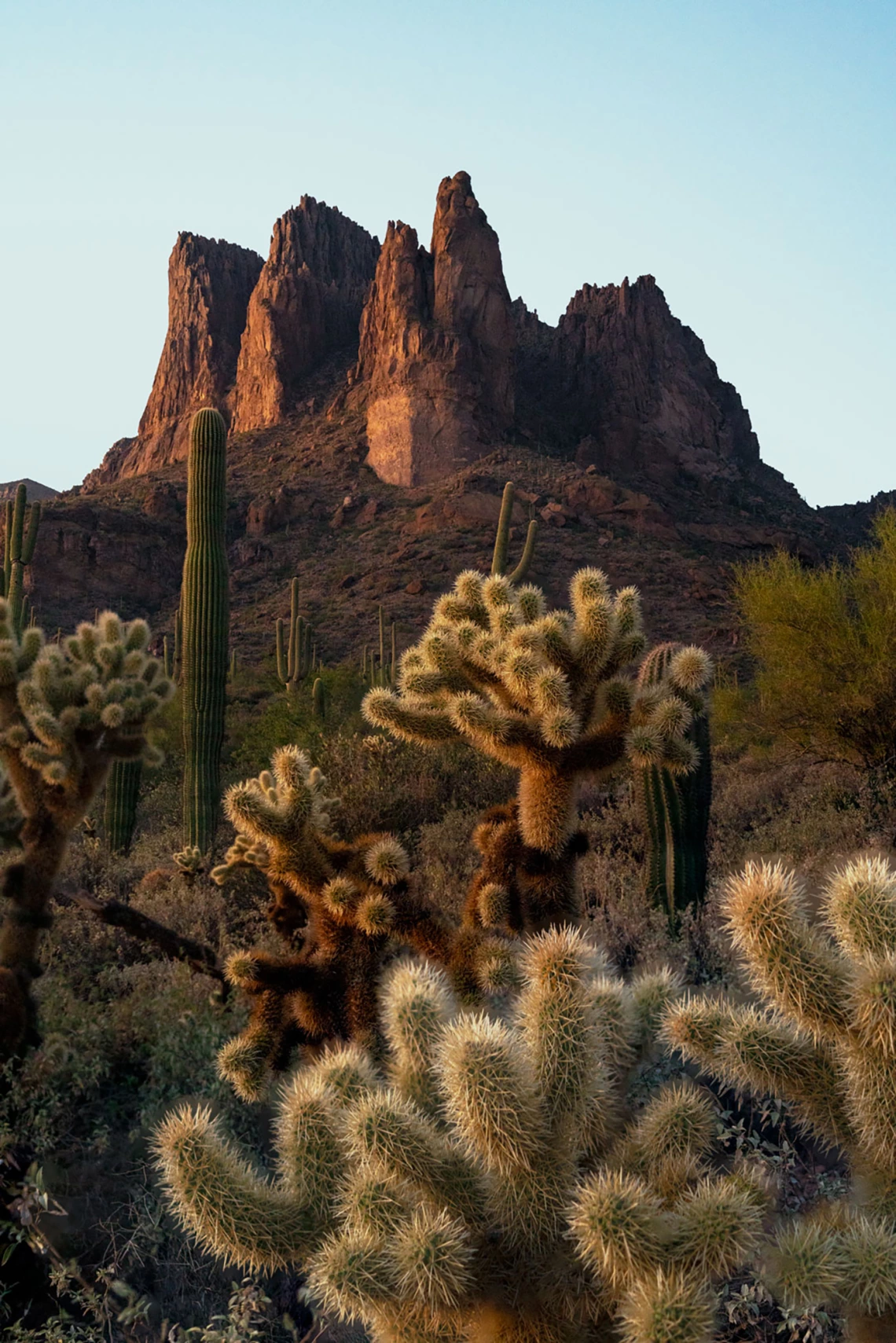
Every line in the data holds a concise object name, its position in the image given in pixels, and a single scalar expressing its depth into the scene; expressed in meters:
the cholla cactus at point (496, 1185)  1.97
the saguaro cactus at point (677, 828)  6.97
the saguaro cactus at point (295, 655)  19.20
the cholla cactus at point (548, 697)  4.30
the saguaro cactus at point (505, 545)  20.05
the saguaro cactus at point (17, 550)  15.14
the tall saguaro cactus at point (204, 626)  10.30
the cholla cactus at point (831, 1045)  1.94
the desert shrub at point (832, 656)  10.74
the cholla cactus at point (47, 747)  3.93
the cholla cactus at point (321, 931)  3.98
